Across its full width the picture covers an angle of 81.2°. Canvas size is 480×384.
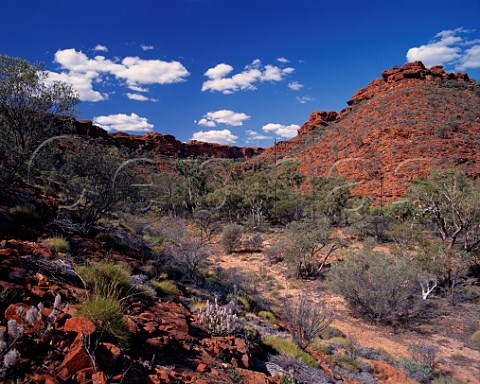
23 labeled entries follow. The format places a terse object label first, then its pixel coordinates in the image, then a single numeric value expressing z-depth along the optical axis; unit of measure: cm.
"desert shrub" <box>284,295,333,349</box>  690
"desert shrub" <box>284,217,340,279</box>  1536
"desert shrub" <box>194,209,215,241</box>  2591
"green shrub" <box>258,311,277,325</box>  803
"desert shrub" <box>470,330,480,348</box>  849
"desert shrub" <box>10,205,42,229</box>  709
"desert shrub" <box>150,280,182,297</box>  659
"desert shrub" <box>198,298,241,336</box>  505
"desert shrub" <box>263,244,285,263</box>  1819
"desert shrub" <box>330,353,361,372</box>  624
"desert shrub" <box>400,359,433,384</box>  662
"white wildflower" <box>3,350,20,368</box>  187
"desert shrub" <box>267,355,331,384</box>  446
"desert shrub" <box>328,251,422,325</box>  1022
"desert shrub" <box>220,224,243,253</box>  2105
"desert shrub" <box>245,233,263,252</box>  2209
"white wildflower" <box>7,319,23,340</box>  203
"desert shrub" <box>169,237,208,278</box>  1043
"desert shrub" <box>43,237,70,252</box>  612
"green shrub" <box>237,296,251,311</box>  864
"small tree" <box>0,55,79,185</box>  973
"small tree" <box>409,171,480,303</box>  1228
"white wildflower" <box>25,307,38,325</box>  239
